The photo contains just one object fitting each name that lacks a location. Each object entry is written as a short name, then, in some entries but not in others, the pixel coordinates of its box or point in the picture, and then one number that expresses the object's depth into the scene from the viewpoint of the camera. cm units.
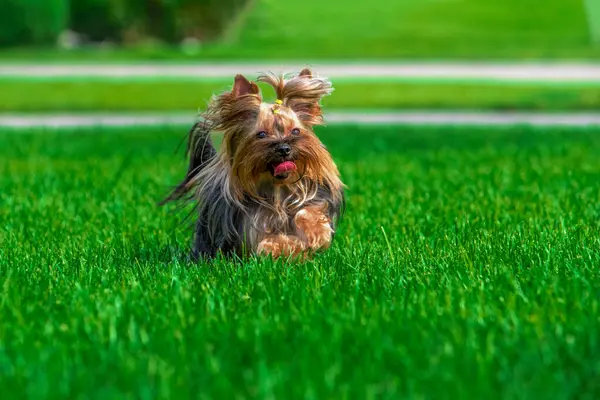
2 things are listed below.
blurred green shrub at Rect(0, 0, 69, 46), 2897
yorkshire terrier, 576
